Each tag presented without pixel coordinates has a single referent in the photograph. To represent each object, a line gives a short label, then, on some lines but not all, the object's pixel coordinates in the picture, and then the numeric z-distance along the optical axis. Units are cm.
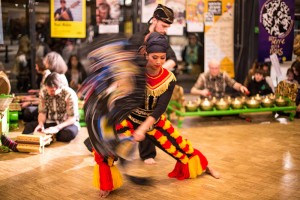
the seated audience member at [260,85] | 605
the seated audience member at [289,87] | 592
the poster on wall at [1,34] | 623
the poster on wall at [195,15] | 722
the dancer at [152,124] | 293
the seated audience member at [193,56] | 768
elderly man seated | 534
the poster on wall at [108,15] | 679
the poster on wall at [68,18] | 650
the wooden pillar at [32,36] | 633
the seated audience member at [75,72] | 684
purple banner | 739
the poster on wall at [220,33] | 734
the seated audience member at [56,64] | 455
